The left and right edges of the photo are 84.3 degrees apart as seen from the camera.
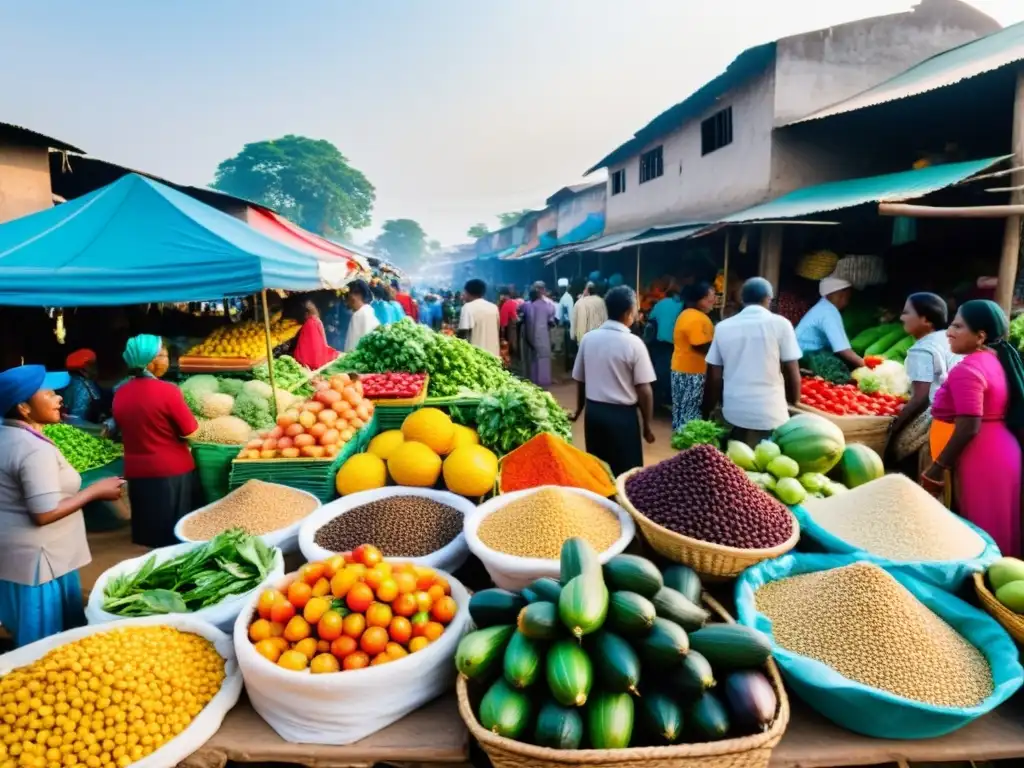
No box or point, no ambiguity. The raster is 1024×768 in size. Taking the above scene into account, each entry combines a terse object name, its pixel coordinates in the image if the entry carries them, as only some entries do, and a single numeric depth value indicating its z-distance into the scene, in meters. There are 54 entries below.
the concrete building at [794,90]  9.12
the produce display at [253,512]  2.91
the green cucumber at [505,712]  1.53
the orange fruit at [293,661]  1.80
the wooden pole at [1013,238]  5.48
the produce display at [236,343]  5.64
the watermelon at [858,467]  3.14
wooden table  1.74
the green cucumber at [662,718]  1.51
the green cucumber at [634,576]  1.77
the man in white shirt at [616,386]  4.02
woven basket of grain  2.01
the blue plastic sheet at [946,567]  2.08
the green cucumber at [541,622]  1.62
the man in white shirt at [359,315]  7.22
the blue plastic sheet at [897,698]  1.60
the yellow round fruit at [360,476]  3.36
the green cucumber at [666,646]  1.59
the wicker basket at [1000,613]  1.85
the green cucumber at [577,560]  1.80
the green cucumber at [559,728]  1.49
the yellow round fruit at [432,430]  3.47
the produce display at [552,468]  2.96
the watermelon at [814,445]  3.05
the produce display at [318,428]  3.45
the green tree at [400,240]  98.19
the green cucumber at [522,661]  1.57
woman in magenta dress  2.84
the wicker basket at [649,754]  1.46
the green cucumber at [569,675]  1.51
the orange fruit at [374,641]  1.87
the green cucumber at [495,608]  1.84
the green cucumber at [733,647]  1.64
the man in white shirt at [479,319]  8.03
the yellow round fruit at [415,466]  3.27
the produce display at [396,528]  2.60
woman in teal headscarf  3.40
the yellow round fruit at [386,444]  3.61
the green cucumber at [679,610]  1.75
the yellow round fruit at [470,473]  3.19
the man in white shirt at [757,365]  4.03
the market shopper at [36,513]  2.38
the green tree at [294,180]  53.31
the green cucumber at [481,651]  1.64
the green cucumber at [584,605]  1.61
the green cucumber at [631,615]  1.64
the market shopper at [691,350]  5.74
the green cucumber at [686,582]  1.99
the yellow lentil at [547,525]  2.23
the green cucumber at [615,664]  1.55
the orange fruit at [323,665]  1.80
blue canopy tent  4.23
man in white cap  5.43
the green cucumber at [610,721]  1.51
